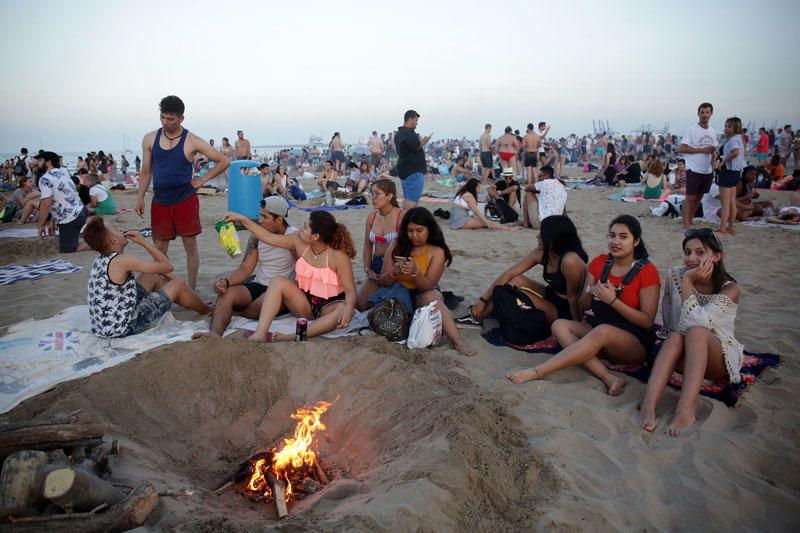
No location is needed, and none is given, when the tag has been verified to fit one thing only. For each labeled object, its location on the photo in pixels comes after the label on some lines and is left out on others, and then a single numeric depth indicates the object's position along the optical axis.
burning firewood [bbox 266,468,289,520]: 2.61
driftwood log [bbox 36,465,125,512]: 2.01
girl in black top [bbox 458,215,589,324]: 4.32
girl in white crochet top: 3.18
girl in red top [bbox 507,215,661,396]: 3.63
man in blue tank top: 5.16
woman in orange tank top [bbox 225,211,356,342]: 4.39
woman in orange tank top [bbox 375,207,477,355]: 4.50
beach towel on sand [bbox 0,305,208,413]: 3.64
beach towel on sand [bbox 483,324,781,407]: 3.39
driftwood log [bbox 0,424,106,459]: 2.26
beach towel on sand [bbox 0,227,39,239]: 9.21
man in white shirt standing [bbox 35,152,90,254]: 7.57
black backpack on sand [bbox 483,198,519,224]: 9.99
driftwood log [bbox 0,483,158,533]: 1.94
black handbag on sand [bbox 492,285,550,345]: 4.30
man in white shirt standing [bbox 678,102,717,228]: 8.16
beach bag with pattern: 4.30
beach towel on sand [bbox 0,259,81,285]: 6.39
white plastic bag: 4.18
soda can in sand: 4.31
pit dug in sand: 2.43
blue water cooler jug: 9.06
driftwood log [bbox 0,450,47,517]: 1.97
